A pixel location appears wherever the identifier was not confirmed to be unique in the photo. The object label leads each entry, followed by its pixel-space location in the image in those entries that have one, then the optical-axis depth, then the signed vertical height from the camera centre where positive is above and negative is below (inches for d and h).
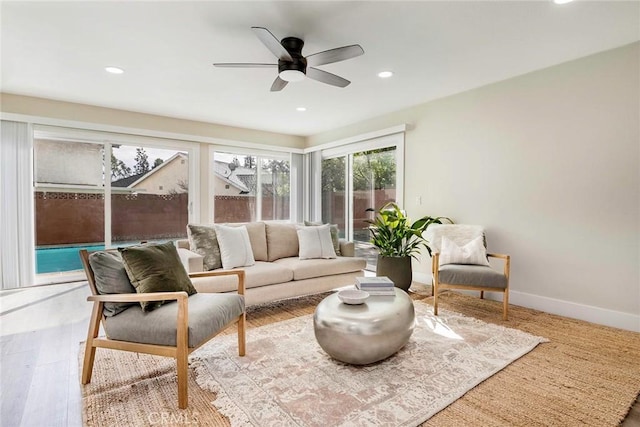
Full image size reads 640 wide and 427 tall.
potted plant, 149.3 -17.3
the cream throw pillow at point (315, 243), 149.8 -17.3
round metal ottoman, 78.6 -30.9
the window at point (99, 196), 175.6 +5.4
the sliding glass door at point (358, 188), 199.8 +12.8
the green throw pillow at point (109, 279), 76.4 -17.8
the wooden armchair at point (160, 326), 67.3 -26.9
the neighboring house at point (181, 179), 201.3 +17.9
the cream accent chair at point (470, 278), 118.3 -26.4
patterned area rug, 65.6 -41.9
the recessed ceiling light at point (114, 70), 129.5 +55.3
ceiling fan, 92.5 +45.7
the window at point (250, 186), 230.8 +15.2
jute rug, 64.3 -42.3
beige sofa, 118.4 -26.3
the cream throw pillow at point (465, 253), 132.3 -19.1
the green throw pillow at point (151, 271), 76.4 -16.1
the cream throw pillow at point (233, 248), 129.6 -17.1
